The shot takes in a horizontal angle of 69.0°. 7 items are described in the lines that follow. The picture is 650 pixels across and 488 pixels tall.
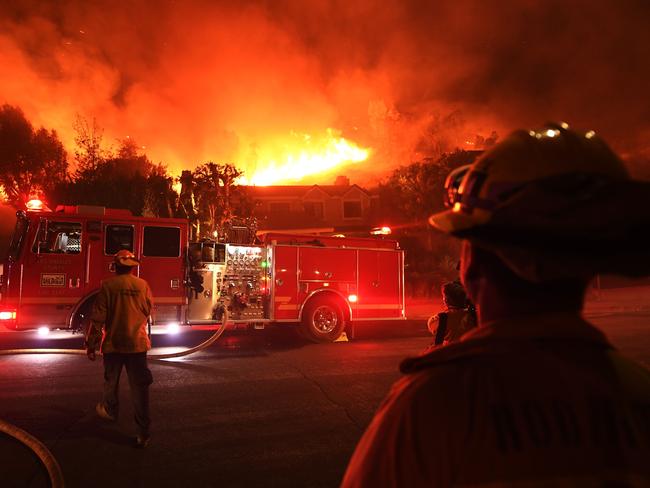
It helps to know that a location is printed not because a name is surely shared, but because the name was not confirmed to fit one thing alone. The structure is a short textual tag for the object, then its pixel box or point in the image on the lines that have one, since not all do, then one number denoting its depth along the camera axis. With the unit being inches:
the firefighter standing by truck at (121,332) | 185.9
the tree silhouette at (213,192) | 912.5
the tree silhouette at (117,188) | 1085.8
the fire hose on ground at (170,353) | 229.2
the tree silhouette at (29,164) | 1256.8
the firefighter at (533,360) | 33.9
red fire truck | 360.5
